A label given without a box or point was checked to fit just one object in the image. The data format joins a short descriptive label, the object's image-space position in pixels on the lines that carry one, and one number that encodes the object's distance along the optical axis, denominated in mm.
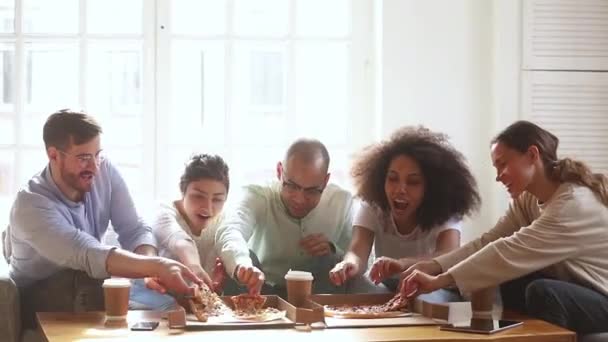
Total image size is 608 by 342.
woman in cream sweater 2951
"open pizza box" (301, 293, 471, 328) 2771
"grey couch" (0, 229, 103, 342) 3141
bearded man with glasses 2977
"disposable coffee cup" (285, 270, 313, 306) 2961
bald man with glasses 3541
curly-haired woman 3535
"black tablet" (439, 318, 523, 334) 2639
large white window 4238
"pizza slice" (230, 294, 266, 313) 2908
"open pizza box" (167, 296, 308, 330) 2652
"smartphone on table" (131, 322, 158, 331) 2646
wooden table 2531
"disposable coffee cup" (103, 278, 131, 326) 2771
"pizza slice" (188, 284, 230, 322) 2800
